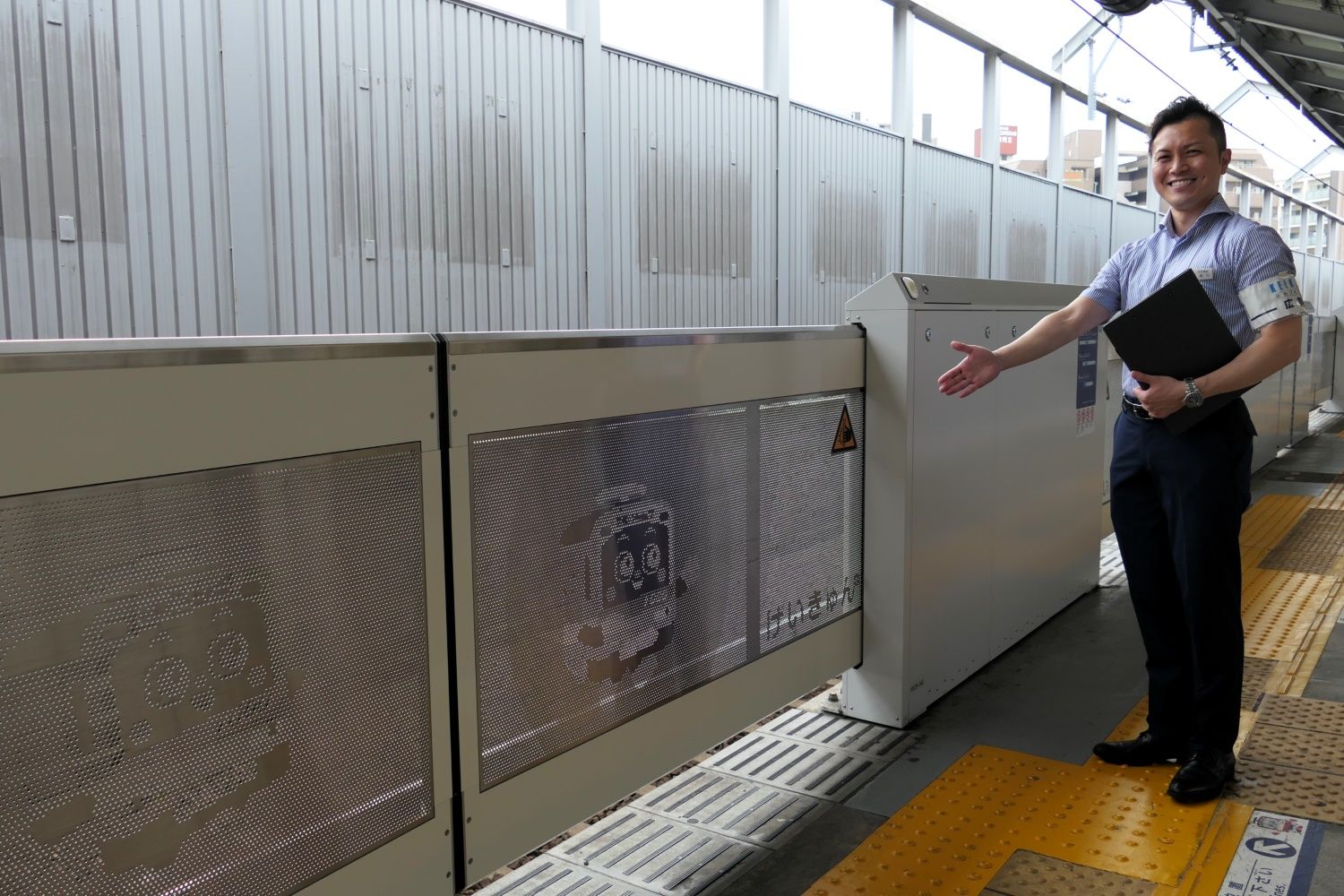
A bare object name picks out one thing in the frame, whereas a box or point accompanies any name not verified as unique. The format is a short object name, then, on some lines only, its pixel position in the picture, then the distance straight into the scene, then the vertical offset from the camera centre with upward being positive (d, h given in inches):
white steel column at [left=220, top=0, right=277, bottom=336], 227.3 +36.5
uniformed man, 103.6 -12.6
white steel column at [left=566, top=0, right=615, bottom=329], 320.2 +54.5
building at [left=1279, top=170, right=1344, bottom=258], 1074.1 +142.8
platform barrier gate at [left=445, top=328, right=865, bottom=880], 80.9 -20.4
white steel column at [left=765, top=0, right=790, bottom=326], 420.5 +82.0
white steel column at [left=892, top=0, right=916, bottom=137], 522.6 +127.3
